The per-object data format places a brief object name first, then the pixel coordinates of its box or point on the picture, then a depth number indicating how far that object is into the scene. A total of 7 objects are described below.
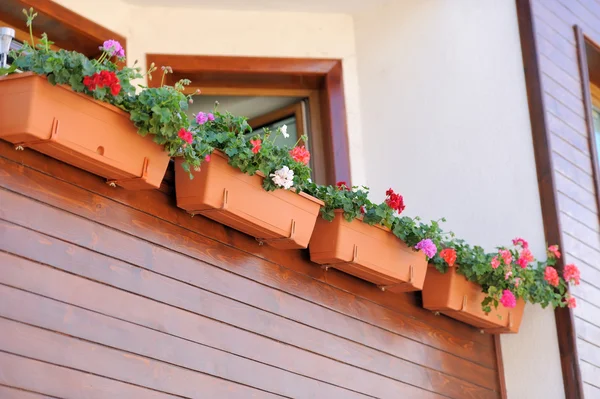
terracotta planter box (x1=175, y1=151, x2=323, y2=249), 2.92
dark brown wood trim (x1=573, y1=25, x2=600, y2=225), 4.59
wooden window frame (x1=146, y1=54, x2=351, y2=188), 4.60
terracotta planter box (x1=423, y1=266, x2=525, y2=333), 3.78
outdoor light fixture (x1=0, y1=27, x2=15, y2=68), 2.71
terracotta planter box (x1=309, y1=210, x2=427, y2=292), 3.33
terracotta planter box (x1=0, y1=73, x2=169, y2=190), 2.47
